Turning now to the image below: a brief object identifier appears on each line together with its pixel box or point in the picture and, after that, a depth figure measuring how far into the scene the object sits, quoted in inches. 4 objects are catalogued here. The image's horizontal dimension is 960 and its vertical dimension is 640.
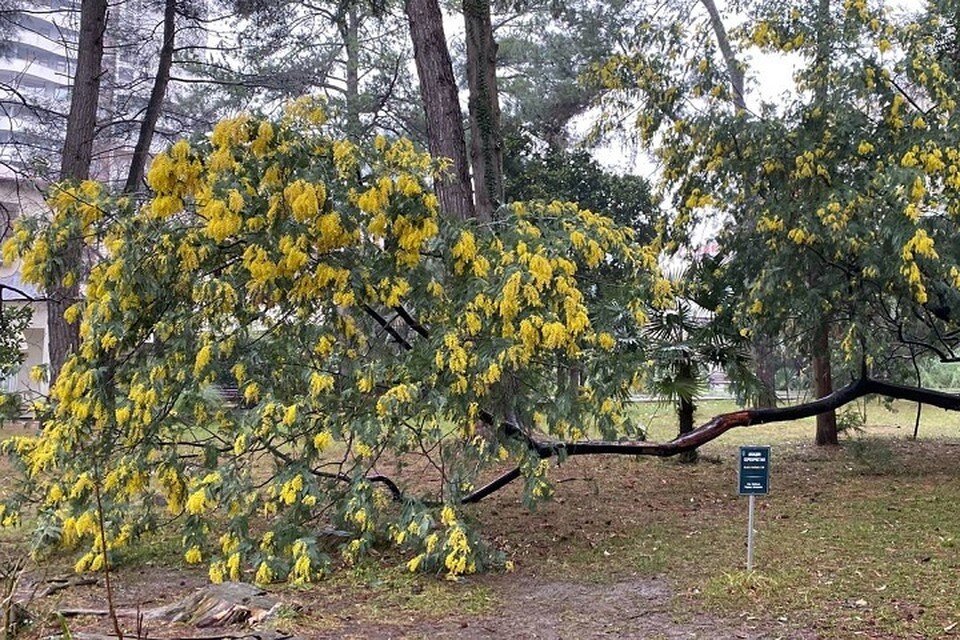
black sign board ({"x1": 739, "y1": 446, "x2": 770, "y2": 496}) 205.5
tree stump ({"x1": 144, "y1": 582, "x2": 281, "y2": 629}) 181.2
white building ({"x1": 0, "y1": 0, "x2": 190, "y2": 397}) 454.9
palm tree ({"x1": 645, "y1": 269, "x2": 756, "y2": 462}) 327.6
